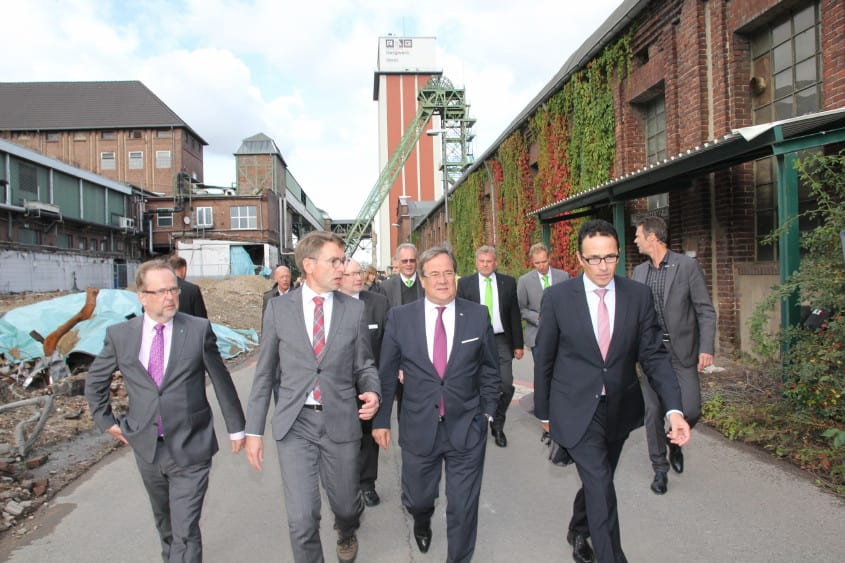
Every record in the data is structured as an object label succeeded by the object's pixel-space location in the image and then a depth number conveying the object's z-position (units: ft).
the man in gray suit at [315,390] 10.94
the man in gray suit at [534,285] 23.08
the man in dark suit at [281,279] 28.89
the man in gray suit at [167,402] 10.66
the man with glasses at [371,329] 15.43
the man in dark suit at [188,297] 21.43
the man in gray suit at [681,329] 15.79
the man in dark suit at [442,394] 11.35
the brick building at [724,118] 24.94
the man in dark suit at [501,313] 20.85
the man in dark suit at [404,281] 20.89
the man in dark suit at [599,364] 10.89
